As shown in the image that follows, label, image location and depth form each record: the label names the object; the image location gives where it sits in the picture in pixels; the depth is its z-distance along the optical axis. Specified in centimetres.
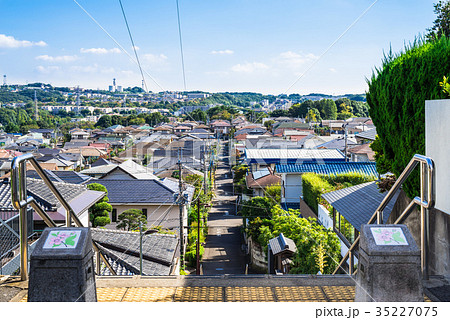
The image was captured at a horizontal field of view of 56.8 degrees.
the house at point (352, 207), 719
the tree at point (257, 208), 1634
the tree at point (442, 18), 955
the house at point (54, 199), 862
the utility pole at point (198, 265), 1334
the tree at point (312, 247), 820
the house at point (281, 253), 963
